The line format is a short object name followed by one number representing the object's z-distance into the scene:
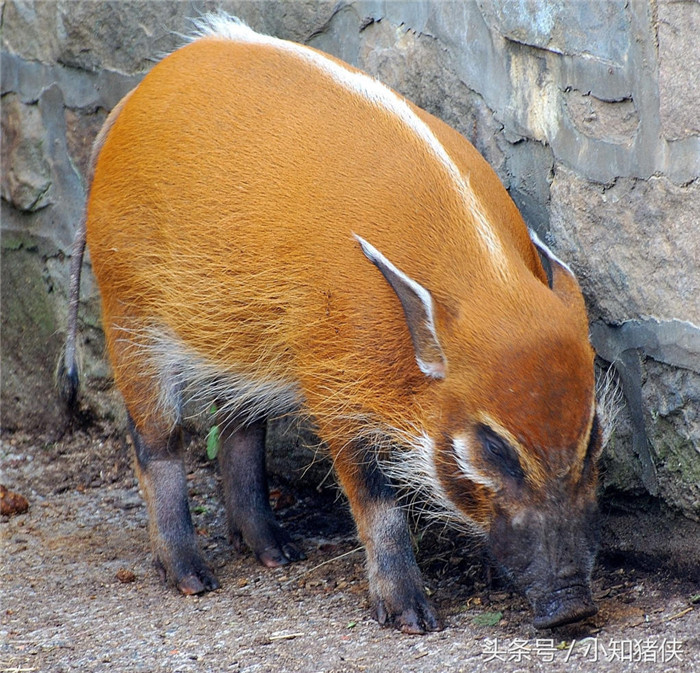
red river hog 5.68
